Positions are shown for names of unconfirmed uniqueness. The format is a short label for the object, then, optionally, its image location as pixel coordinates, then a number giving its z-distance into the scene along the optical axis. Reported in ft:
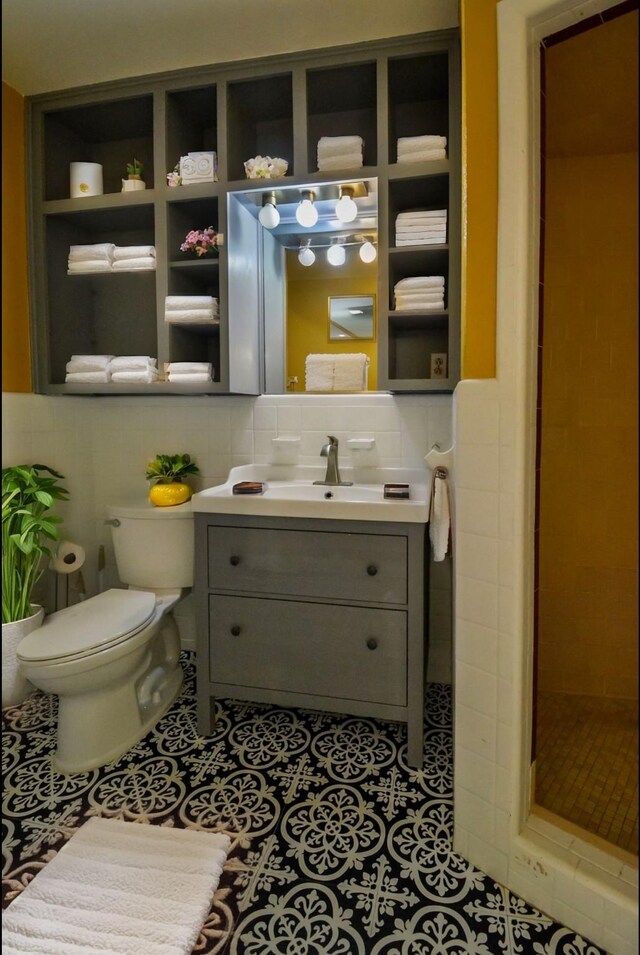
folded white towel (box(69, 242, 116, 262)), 7.45
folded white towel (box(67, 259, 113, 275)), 7.46
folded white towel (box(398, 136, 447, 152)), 6.31
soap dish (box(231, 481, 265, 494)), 6.70
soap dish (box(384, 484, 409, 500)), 6.49
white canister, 7.50
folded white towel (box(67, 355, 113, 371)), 7.45
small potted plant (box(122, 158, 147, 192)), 7.36
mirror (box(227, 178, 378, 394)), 7.17
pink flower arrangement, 7.10
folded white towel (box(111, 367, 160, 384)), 7.29
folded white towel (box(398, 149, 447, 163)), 6.31
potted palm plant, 6.74
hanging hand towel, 5.68
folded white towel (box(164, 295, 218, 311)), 7.13
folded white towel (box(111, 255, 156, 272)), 7.30
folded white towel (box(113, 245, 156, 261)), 7.31
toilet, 5.91
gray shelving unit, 6.46
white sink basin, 5.98
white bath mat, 4.26
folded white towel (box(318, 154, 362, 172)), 6.64
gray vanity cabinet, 6.08
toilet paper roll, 7.58
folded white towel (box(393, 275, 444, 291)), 6.48
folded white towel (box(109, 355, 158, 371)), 7.32
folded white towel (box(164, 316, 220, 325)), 7.14
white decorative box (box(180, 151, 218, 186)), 7.00
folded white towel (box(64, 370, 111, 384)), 7.43
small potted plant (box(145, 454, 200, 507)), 7.55
